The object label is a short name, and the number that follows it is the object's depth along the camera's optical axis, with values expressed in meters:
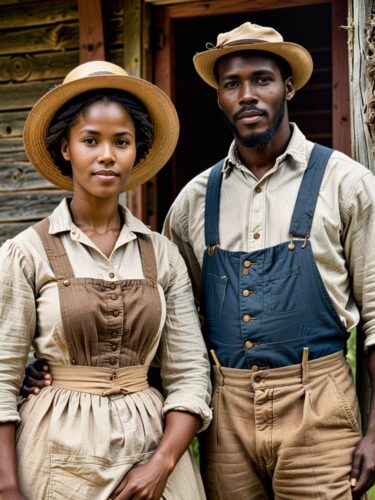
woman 2.50
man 2.79
